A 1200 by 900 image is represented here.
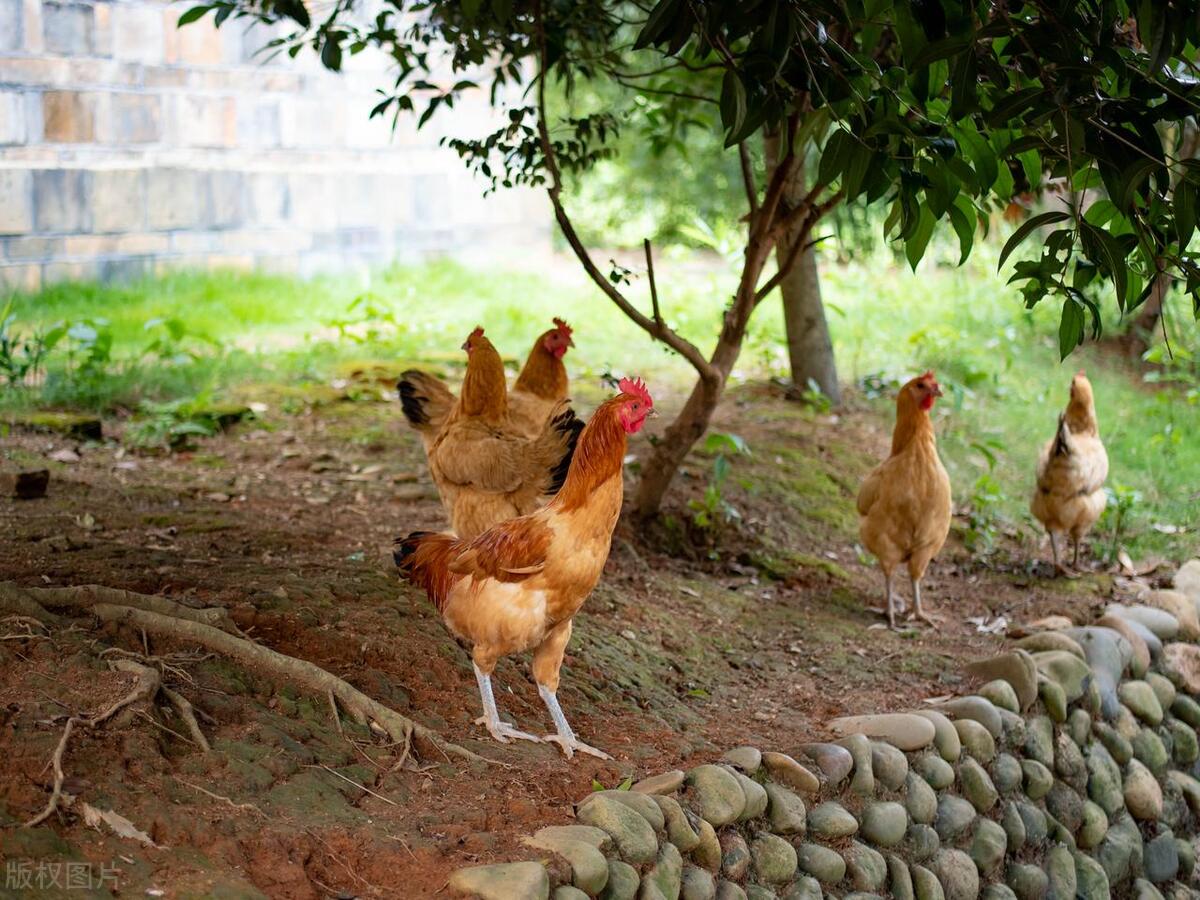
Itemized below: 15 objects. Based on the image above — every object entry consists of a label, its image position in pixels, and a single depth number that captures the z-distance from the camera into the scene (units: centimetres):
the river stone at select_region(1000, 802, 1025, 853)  506
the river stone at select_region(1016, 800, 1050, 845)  515
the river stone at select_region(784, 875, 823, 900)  395
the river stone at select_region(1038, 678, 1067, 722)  550
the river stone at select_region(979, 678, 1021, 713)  529
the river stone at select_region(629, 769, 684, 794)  375
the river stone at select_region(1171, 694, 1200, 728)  638
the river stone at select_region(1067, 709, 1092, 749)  564
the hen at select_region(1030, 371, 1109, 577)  696
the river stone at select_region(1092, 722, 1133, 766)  581
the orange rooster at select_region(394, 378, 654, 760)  385
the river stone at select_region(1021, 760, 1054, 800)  525
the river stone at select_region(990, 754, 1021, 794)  511
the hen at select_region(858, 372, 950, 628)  610
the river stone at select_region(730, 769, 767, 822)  393
